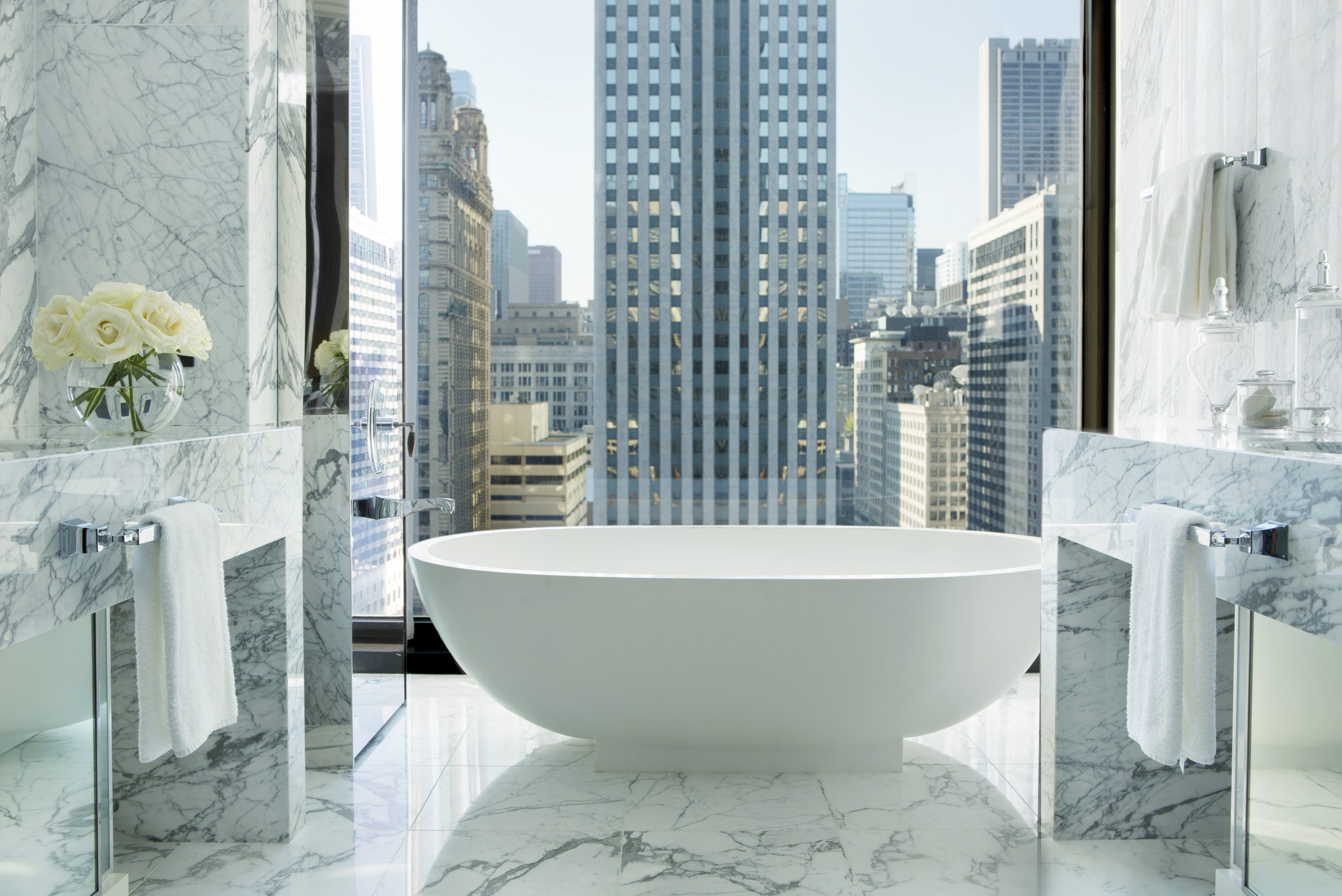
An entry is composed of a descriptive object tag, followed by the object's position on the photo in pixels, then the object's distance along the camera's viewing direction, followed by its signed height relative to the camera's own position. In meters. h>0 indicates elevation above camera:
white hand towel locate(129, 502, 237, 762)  1.64 -0.37
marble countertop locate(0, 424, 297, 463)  1.56 -0.02
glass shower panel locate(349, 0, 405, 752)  2.85 +0.29
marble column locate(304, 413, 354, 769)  2.76 -0.49
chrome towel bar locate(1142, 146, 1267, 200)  2.30 +0.67
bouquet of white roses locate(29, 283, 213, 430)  1.81 +0.19
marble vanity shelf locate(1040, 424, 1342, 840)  2.12 -0.63
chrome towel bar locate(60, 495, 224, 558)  1.47 -0.18
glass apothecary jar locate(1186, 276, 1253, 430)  2.07 +0.15
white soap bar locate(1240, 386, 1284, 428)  1.84 +0.03
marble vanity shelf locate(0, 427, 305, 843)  2.02 -0.58
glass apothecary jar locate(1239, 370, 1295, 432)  1.83 +0.04
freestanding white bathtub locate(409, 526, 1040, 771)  2.35 -0.59
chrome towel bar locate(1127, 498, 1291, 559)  1.39 -0.17
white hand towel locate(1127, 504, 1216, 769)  1.57 -0.38
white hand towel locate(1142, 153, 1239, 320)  2.42 +0.50
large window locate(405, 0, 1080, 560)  3.63 +0.67
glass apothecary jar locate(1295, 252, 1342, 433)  1.87 +0.16
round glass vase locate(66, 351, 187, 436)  1.90 +0.07
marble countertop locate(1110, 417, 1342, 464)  1.56 -0.03
